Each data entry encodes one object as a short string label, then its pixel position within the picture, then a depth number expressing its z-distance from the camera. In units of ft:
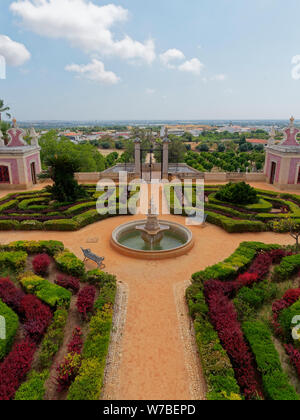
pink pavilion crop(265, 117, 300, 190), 87.20
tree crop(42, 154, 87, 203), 71.10
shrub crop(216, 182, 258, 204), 68.69
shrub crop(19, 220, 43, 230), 57.26
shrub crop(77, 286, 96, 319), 31.91
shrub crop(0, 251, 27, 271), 41.50
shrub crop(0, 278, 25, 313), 32.73
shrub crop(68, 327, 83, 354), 26.94
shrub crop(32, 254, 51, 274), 40.13
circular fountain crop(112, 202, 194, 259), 46.85
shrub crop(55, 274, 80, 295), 36.55
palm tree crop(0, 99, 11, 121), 130.72
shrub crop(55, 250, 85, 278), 39.55
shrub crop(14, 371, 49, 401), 21.85
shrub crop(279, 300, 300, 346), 29.04
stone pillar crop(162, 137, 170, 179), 97.04
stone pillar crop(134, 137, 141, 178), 95.52
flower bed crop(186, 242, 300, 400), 23.05
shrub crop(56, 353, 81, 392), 23.76
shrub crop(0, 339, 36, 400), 22.33
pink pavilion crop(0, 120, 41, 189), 87.56
